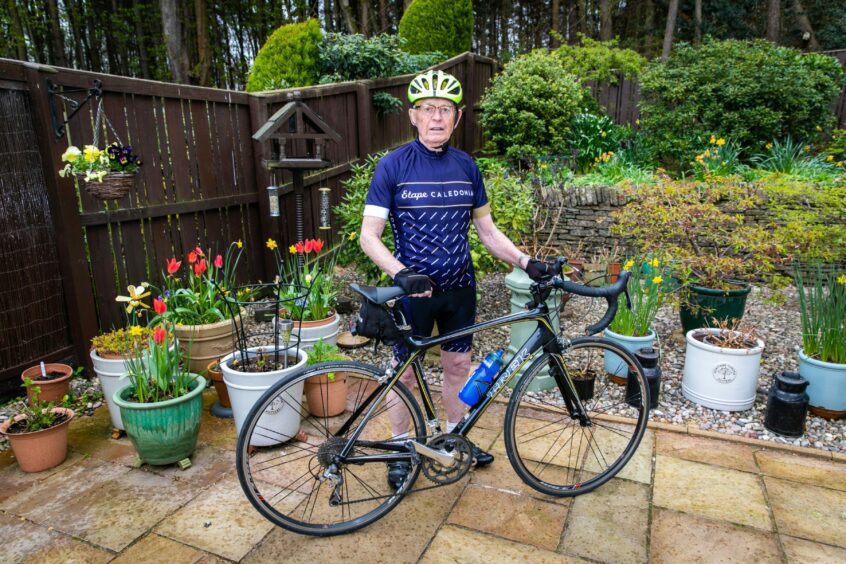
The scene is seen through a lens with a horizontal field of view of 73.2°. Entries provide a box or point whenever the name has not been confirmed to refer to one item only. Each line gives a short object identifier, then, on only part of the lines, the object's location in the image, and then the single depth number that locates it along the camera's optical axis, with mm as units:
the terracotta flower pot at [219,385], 3338
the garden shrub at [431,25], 10141
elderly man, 2346
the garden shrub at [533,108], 8195
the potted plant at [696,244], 4156
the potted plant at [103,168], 3066
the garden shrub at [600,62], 10227
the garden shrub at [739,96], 6949
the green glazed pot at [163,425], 2660
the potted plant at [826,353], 3203
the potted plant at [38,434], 2709
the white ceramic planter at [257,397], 2799
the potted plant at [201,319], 3574
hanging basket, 3115
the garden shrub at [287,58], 7141
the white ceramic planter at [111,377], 2992
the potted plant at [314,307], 3689
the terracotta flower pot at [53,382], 3199
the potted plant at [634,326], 3695
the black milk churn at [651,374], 3279
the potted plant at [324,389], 3167
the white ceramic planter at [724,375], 3314
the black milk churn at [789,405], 3062
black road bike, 2270
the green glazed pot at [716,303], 4180
